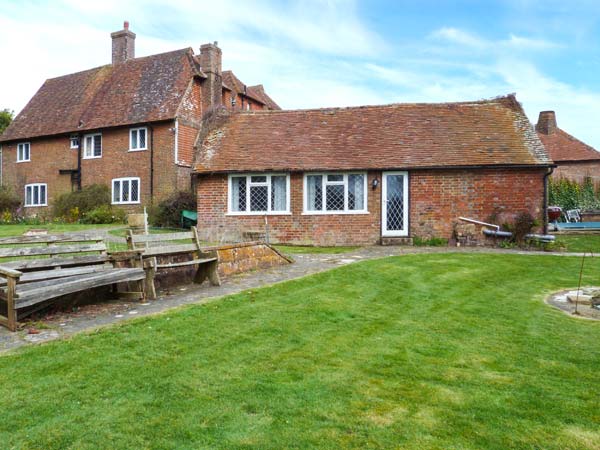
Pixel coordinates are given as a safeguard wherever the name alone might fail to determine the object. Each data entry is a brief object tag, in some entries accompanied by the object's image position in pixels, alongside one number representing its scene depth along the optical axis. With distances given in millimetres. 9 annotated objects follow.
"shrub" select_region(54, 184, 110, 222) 27095
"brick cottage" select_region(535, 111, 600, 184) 34594
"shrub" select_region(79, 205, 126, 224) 25766
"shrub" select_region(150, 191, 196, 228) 22641
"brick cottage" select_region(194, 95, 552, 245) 16578
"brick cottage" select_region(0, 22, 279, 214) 26406
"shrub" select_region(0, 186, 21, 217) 30058
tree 49075
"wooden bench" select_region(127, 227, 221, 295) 7816
